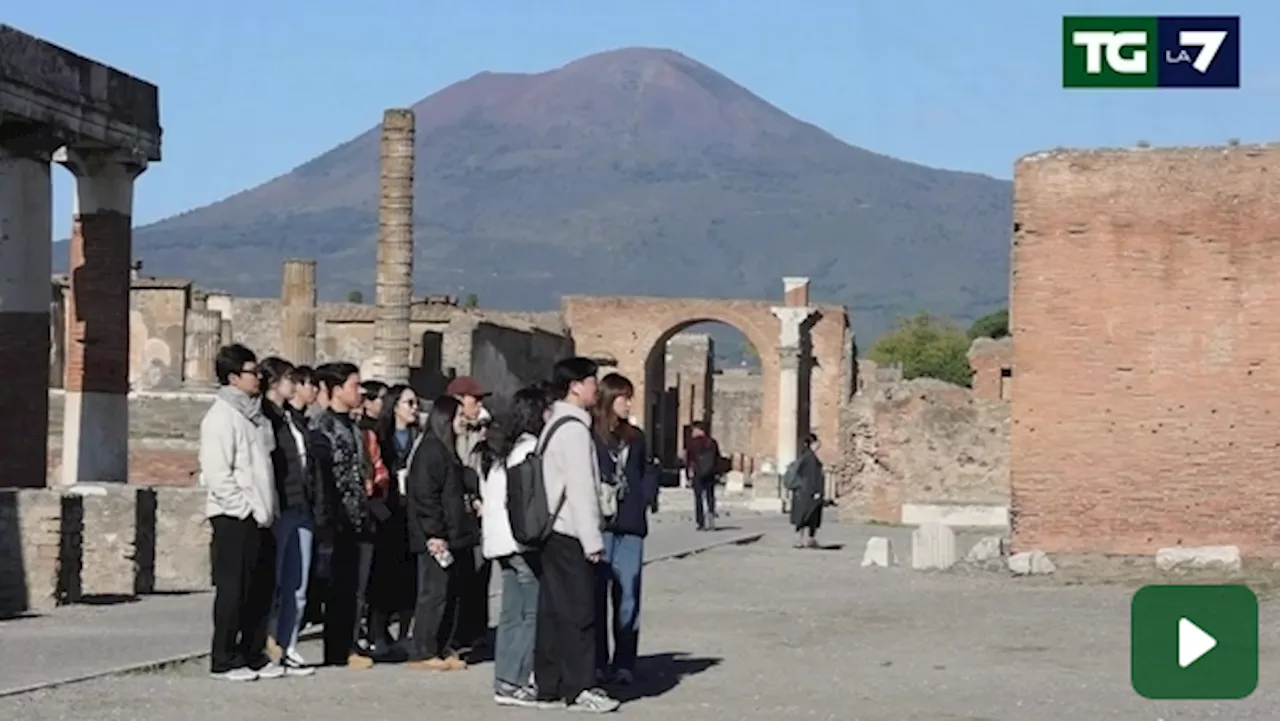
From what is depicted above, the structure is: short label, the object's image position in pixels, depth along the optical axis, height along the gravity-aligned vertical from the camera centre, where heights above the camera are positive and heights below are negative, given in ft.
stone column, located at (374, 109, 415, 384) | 134.51 +7.82
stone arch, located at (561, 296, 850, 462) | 232.12 +6.09
